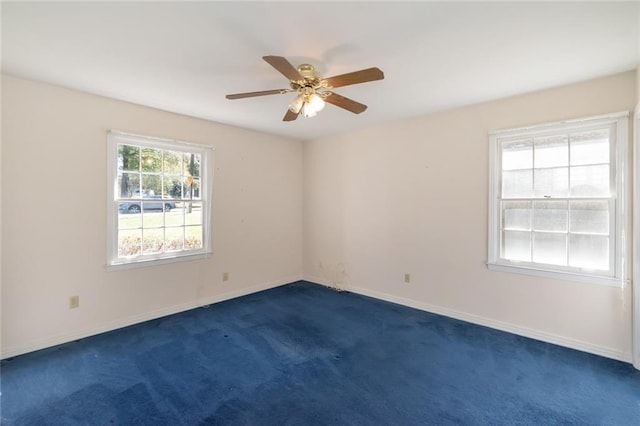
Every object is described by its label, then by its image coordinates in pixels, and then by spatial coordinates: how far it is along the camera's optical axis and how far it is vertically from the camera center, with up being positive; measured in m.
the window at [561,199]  2.64 +0.17
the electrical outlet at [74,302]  2.93 -0.90
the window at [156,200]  3.23 +0.16
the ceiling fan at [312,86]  1.93 +0.95
